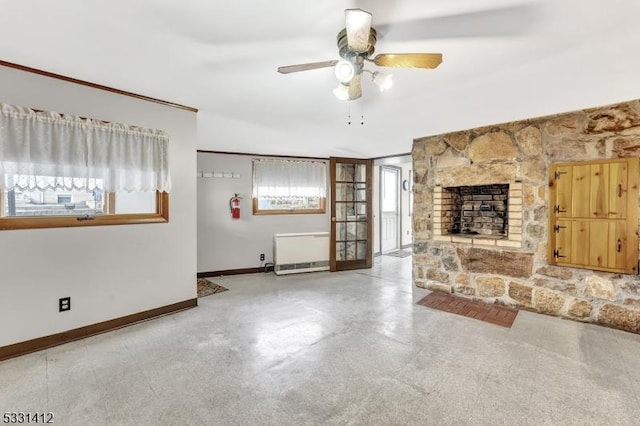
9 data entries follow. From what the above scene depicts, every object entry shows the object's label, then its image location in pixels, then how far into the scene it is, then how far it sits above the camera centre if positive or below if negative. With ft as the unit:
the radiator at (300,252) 16.87 -2.76
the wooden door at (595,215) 9.01 -0.27
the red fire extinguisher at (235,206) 16.55 +0.03
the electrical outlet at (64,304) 8.16 -2.80
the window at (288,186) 17.29 +1.29
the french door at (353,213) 18.15 -0.42
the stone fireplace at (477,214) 11.40 -0.35
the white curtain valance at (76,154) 7.38 +1.56
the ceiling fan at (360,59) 4.87 +2.80
